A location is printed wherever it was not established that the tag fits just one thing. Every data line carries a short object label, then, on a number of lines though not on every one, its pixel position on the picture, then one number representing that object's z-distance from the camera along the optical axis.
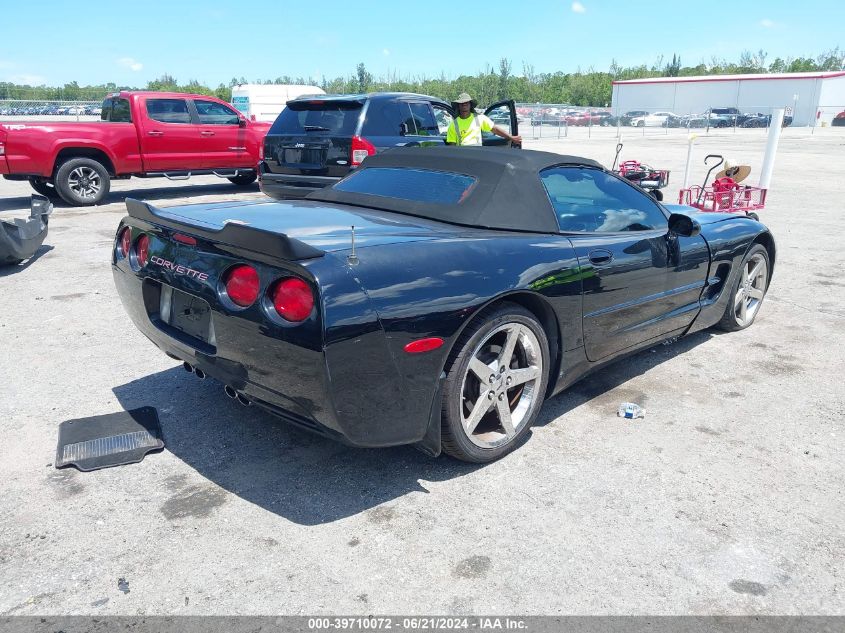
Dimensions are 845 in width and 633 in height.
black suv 8.69
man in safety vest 8.21
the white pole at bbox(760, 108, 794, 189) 11.91
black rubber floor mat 3.22
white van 29.34
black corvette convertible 2.62
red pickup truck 10.31
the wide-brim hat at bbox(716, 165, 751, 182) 10.12
